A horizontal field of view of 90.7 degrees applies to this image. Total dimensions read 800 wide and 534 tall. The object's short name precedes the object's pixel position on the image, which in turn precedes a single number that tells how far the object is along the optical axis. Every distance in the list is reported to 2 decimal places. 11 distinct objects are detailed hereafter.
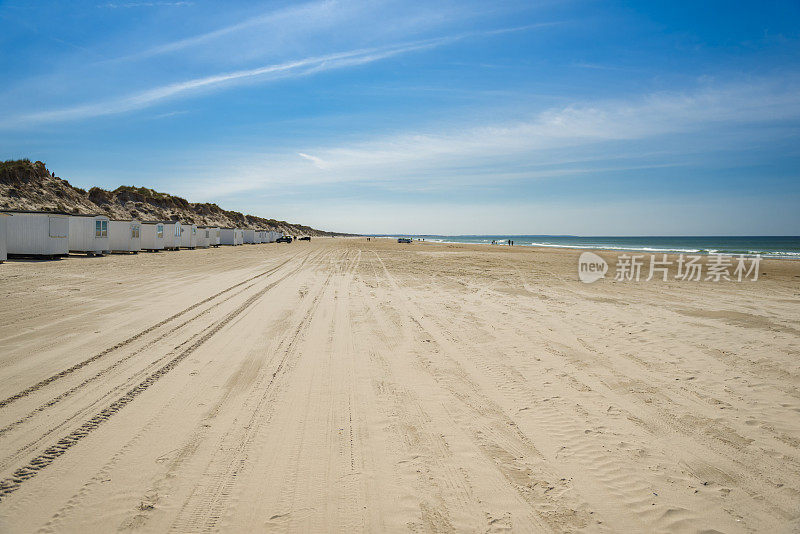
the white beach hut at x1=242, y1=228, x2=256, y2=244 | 58.44
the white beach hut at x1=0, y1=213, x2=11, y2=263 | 17.92
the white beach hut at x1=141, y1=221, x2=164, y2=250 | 30.44
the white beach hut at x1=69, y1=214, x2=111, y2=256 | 23.47
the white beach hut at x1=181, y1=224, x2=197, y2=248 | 36.53
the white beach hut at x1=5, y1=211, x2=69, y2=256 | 20.06
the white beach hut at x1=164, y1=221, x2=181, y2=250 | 33.25
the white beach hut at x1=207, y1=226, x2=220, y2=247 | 44.17
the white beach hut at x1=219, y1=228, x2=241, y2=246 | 48.44
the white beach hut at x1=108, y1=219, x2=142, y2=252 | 26.56
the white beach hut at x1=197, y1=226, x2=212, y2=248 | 40.22
